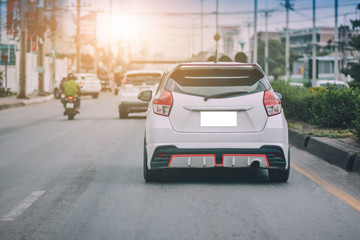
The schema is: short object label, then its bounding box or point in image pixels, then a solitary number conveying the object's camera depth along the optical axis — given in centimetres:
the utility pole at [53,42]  5200
